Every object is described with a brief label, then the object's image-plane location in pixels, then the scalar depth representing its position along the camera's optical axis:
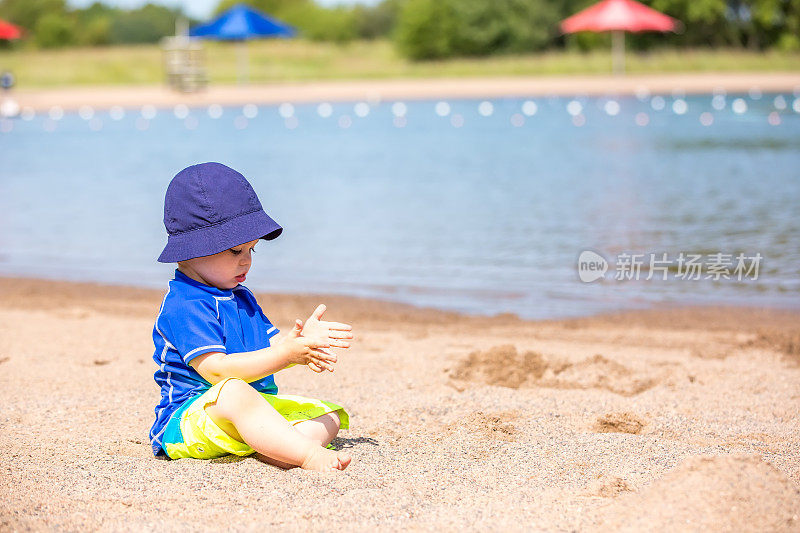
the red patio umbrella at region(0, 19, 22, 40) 29.41
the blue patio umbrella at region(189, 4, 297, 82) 33.47
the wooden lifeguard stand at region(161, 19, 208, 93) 34.12
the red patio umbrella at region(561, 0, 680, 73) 31.03
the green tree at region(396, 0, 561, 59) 45.34
